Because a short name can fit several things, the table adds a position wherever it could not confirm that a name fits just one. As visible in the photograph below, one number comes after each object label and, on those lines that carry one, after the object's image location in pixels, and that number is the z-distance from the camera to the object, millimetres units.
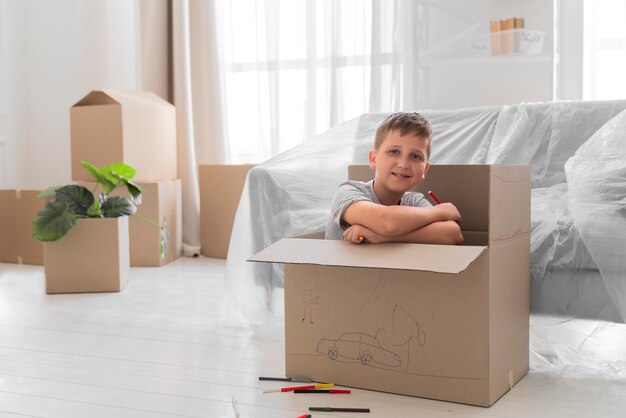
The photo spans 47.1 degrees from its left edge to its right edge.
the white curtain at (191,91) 3732
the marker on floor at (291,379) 1557
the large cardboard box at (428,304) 1381
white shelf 3008
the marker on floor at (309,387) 1503
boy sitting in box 1438
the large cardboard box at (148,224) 3322
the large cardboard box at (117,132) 3223
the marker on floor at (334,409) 1389
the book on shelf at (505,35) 2965
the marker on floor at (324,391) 1484
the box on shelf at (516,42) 2959
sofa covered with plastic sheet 1657
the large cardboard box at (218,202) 3537
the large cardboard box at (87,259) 2637
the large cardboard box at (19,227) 3363
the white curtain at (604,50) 2951
